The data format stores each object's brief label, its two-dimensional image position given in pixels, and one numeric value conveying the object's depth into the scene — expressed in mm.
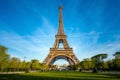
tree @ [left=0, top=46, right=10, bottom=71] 20301
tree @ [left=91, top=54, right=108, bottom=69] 31512
